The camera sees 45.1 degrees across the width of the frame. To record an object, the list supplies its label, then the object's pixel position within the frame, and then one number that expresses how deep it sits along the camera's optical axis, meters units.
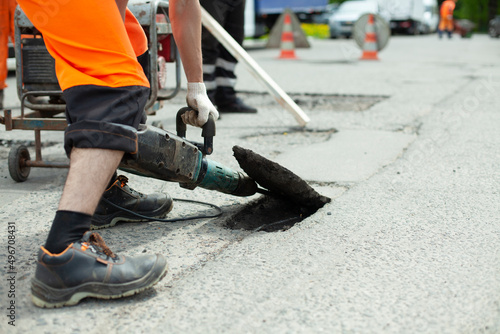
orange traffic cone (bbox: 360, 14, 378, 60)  12.07
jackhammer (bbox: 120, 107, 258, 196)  2.12
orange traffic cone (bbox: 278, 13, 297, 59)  12.28
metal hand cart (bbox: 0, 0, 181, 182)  3.26
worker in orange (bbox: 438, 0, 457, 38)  25.17
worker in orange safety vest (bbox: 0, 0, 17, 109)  4.75
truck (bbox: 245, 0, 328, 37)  14.77
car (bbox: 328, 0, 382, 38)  22.86
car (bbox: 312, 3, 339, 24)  27.58
